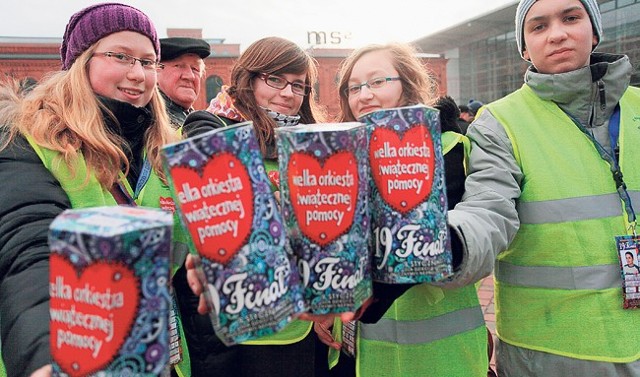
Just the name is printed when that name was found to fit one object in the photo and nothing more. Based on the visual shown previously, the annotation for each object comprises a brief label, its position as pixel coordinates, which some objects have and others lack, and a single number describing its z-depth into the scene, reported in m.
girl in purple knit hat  0.91
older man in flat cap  3.12
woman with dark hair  1.56
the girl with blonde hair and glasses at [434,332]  1.49
